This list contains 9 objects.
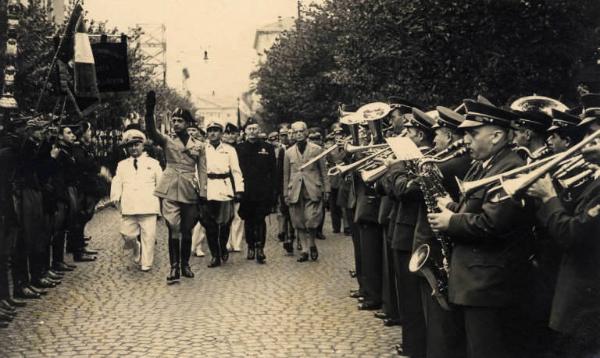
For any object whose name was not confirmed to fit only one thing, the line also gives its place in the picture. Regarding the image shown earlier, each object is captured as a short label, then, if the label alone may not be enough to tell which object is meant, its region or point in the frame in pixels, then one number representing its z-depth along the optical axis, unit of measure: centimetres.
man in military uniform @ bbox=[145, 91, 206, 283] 1025
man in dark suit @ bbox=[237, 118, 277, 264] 1225
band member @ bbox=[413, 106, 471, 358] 518
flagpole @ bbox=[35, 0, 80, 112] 959
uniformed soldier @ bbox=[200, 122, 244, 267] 1146
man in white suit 1109
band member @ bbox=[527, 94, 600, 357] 415
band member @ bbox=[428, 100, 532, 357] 443
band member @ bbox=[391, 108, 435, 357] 617
